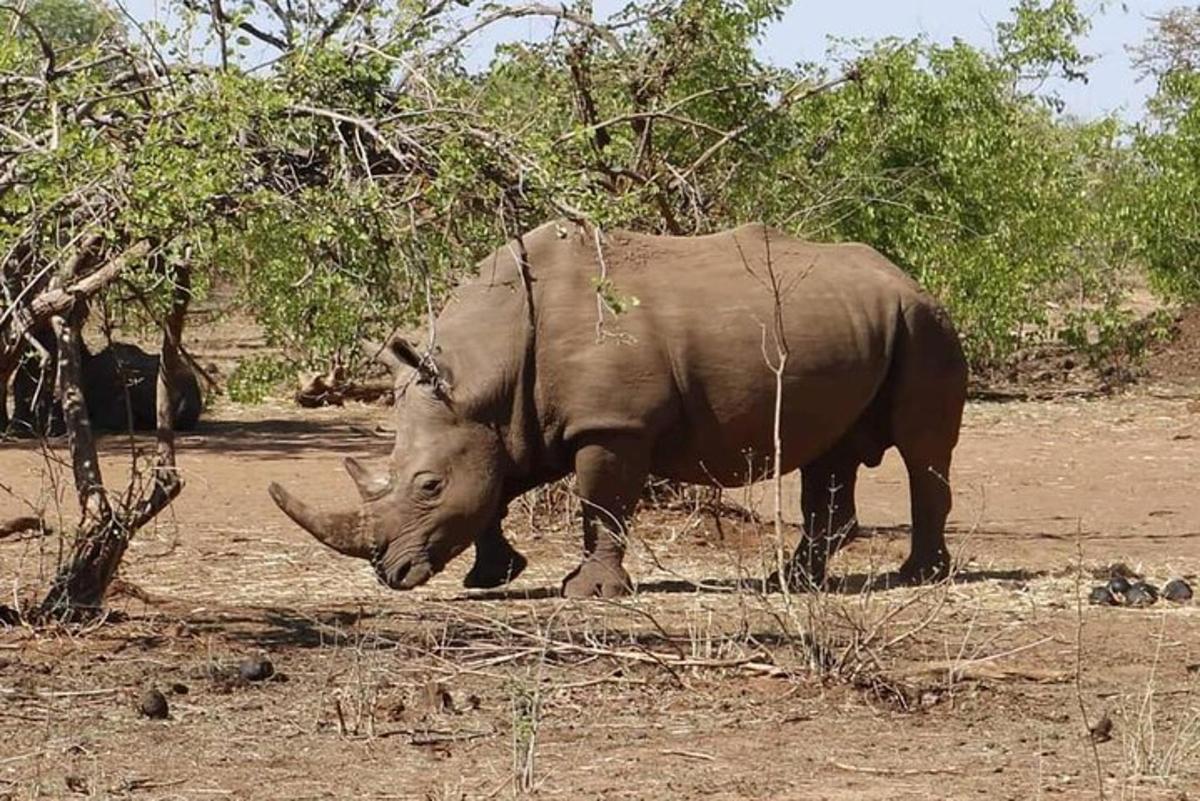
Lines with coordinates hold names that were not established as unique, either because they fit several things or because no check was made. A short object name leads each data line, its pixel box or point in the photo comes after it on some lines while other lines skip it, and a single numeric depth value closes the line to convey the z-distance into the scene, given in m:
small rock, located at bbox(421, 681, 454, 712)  16.22
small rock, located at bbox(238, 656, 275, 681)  17.41
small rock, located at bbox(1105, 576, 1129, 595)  22.28
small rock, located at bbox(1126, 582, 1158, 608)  22.09
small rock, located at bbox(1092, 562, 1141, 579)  24.11
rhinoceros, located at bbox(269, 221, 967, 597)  22.09
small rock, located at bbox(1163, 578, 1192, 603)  22.41
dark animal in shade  36.66
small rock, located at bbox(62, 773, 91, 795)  13.73
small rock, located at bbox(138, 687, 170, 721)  16.12
